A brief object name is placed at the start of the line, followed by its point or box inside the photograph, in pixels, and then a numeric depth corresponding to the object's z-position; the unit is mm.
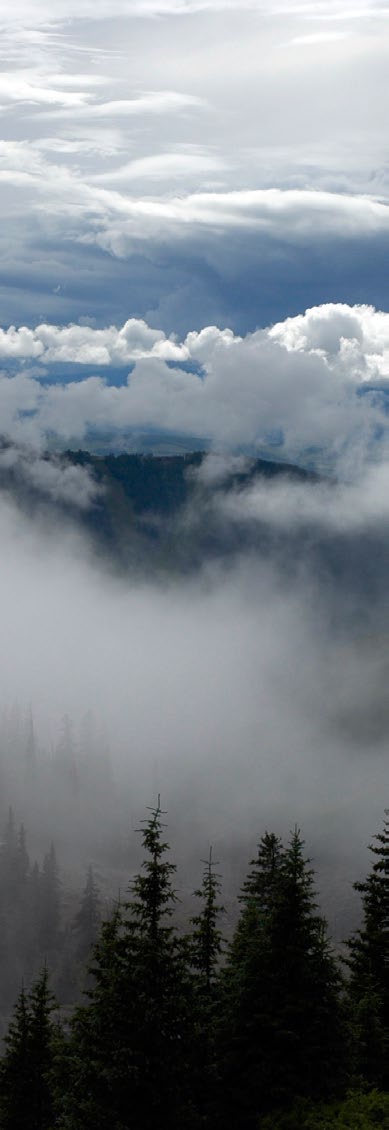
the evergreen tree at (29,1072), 54812
